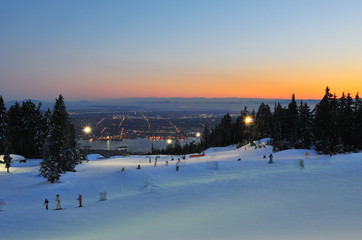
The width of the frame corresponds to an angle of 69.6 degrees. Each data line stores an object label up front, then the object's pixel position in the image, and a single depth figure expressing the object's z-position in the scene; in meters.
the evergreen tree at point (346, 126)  49.94
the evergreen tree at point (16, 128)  60.94
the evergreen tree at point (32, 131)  60.19
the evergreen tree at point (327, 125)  44.41
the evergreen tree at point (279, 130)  51.72
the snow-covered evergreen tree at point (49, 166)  32.03
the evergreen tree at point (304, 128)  55.81
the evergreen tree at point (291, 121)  60.88
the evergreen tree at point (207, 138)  106.31
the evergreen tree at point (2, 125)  47.72
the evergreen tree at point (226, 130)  96.93
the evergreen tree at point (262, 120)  79.19
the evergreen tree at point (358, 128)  49.06
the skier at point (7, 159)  38.16
